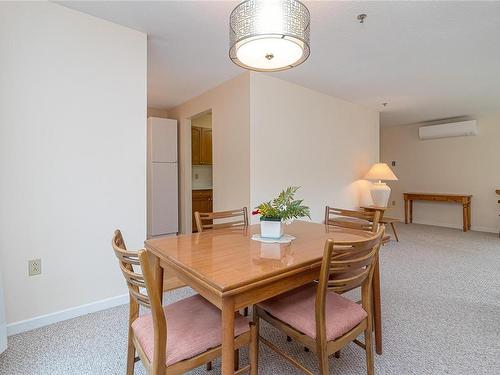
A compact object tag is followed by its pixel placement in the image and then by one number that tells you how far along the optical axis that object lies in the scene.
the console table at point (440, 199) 5.32
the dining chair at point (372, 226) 1.67
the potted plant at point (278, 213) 1.58
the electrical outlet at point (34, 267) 1.90
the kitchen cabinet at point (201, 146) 5.07
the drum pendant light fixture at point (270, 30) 1.34
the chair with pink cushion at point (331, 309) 1.13
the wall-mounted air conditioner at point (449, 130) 5.25
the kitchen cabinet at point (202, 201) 4.98
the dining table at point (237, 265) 0.99
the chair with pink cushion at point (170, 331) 0.98
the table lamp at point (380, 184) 4.59
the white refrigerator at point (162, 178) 4.41
